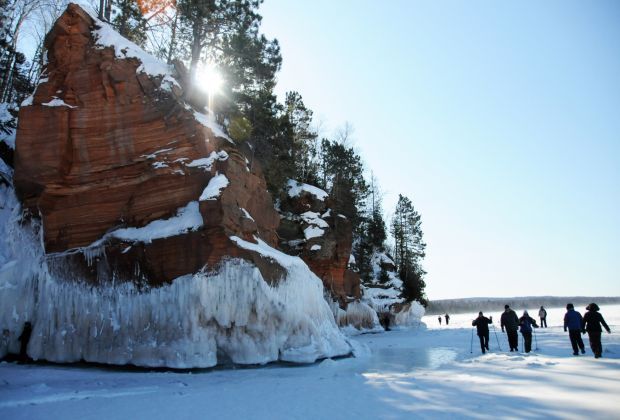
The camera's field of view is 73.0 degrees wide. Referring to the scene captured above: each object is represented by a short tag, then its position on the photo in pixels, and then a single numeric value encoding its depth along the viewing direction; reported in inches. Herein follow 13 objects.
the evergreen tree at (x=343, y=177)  1630.2
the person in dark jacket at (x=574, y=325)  505.7
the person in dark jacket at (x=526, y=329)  591.8
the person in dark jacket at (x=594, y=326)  458.6
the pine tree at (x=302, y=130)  1571.1
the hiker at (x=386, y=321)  1819.6
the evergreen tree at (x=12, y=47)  965.8
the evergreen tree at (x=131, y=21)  851.4
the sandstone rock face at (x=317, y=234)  1215.6
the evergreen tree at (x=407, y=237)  2233.6
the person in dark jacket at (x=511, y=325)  617.9
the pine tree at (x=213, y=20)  783.7
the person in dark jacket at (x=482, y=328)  642.8
